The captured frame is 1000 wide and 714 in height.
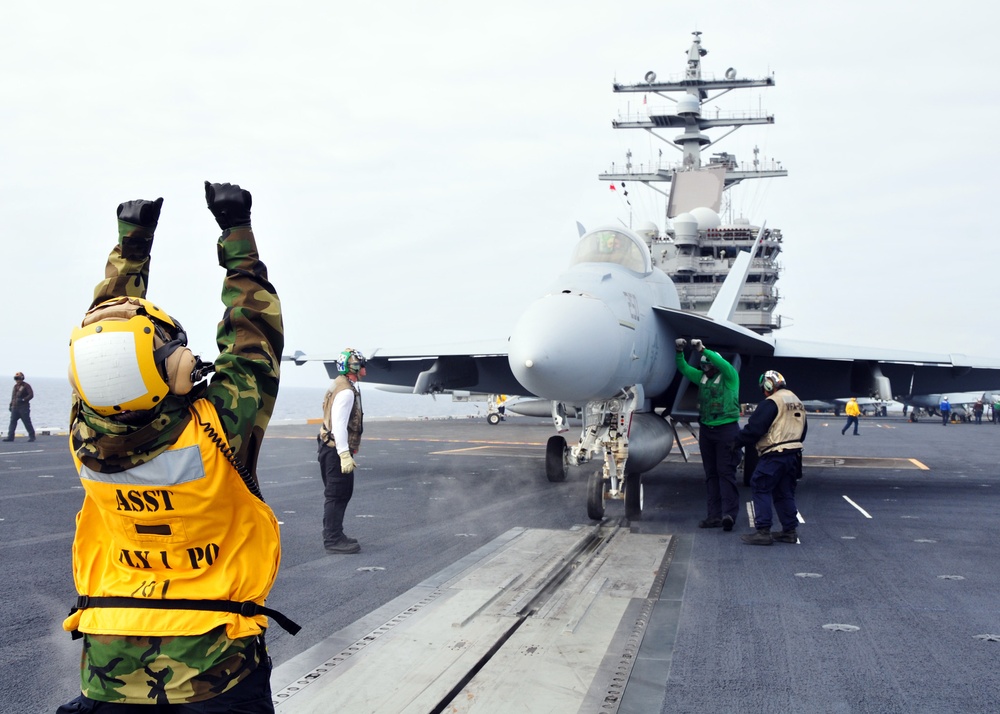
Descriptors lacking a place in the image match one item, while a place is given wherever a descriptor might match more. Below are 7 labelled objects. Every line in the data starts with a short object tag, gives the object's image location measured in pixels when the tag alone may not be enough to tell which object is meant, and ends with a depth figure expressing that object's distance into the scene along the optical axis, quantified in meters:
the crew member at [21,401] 21.27
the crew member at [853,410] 32.19
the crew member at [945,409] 44.44
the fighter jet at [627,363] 8.70
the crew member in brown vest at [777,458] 8.77
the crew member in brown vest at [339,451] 8.02
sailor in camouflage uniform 2.28
